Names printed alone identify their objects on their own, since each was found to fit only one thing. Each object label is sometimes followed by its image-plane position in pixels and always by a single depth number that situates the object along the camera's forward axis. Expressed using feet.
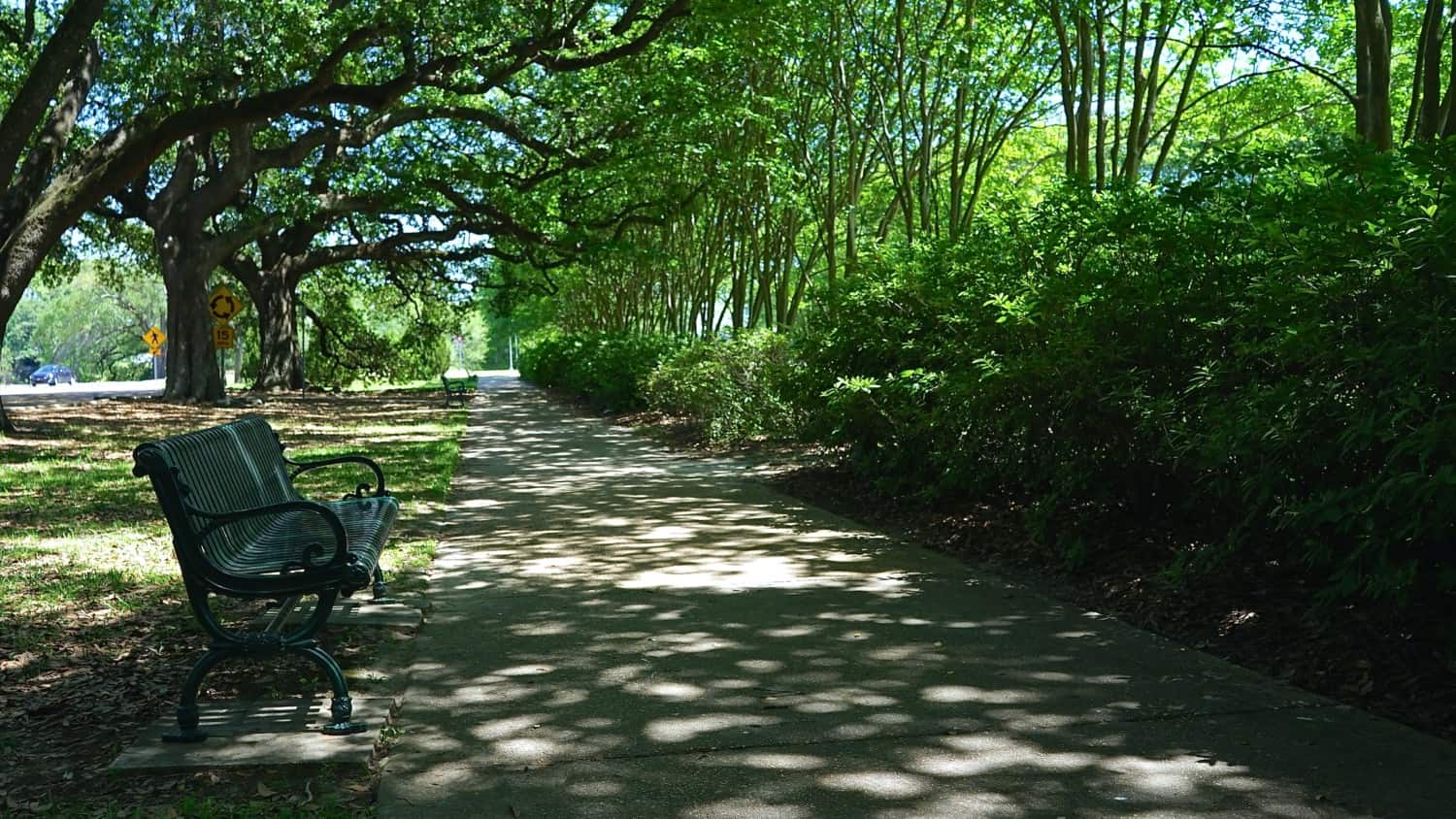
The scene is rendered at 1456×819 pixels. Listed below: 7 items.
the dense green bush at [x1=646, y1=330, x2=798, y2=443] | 55.21
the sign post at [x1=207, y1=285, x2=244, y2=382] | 90.79
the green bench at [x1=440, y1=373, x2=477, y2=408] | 107.45
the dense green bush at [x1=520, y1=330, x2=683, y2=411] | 81.05
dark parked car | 282.36
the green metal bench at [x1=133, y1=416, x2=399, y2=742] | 14.57
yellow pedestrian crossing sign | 200.16
